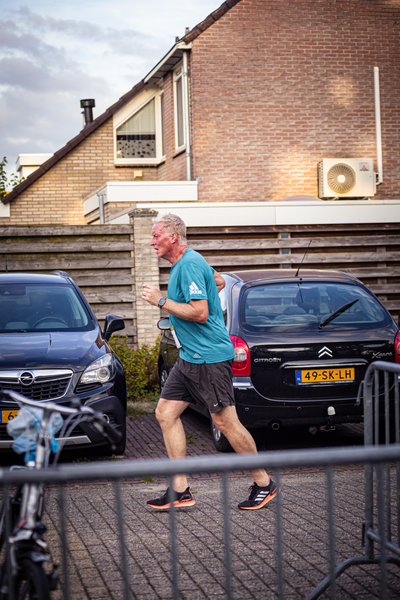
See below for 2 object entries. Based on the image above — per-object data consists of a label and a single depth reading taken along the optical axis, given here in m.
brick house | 15.14
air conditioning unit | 15.53
